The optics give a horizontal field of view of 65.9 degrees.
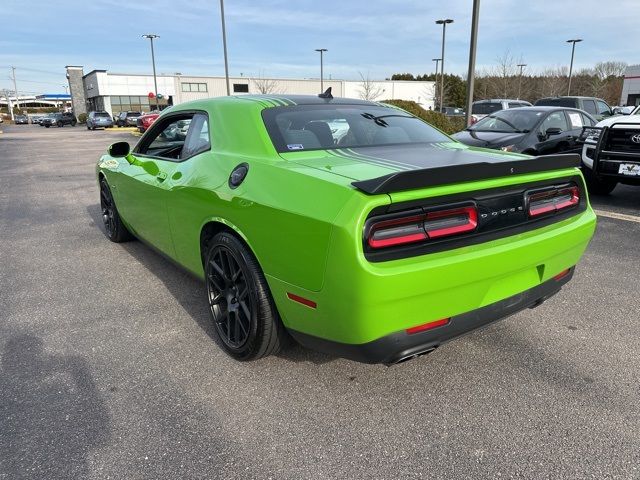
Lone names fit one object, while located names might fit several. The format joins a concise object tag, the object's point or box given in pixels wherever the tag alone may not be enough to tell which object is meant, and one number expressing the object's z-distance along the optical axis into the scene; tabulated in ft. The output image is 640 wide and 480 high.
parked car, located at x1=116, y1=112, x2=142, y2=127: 143.95
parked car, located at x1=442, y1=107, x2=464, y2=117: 114.41
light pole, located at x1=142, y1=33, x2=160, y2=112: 140.05
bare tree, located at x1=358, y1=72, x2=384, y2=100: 198.43
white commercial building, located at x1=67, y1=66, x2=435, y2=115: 194.70
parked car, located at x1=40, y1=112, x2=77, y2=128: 196.24
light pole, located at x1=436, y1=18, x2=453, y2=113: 108.88
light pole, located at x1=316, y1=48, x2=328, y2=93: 166.50
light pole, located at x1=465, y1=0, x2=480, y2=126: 35.94
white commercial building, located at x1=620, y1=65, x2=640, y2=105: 145.65
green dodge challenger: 6.71
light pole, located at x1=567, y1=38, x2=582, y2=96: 135.23
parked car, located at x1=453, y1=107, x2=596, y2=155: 27.32
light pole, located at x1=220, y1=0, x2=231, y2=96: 79.87
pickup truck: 22.02
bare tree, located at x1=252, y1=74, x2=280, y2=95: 186.50
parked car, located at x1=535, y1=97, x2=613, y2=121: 50.65
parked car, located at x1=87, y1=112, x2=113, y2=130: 140.67
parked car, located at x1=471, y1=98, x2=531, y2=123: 56.90
